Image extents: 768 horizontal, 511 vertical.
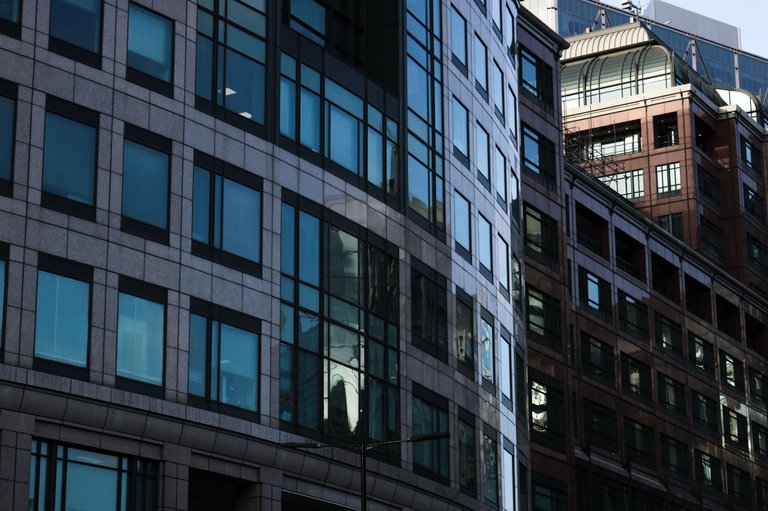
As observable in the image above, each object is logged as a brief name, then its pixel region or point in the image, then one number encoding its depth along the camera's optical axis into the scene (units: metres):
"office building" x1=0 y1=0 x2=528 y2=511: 43.25
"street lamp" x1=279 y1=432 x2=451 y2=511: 47.31
